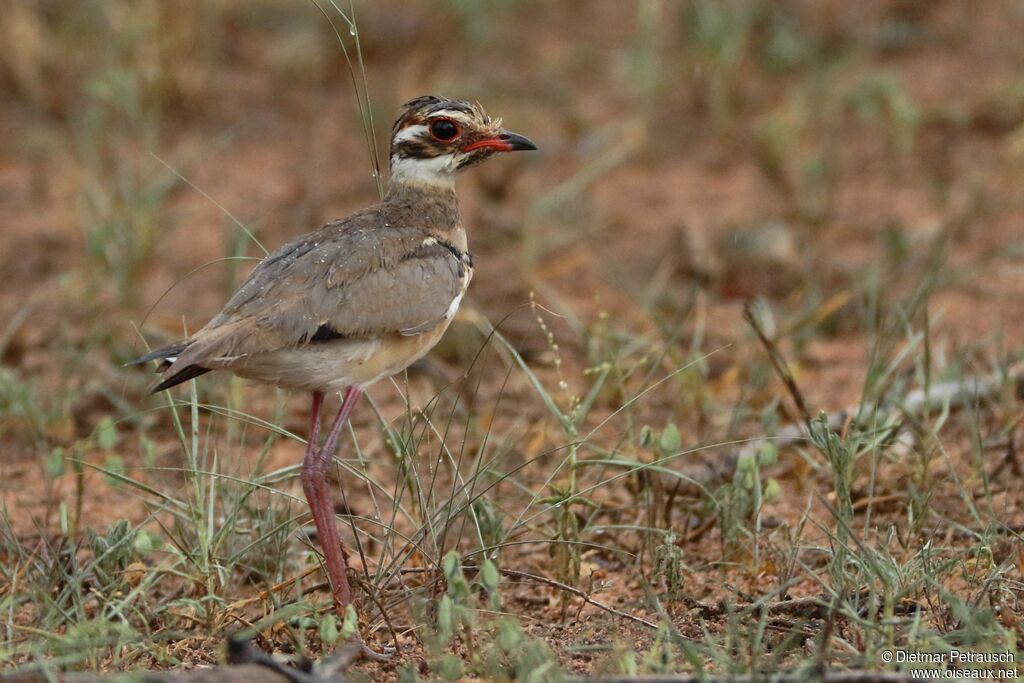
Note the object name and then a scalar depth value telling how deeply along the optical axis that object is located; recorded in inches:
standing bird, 279.3
